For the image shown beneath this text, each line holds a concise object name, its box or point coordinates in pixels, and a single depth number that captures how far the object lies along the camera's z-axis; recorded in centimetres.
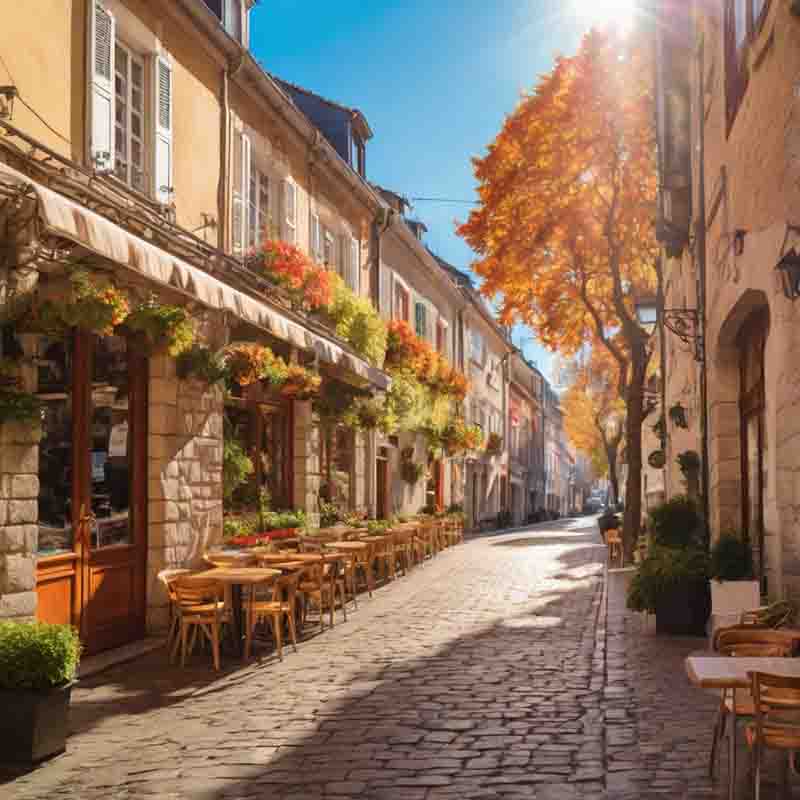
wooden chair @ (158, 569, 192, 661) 946
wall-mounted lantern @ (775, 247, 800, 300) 723
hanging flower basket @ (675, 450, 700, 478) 1477
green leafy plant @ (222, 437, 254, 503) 1277
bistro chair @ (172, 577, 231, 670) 932
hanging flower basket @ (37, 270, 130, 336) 805
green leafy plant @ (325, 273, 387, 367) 1702
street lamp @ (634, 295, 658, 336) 2515
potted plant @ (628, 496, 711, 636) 1109
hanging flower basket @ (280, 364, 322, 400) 1351
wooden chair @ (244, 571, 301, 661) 981
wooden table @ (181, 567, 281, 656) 935
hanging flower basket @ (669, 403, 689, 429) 1609
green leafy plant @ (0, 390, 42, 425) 783
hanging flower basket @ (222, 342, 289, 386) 1179
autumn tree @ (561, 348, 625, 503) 4000
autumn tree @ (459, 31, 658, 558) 2078
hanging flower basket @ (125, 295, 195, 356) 970
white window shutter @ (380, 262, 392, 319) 2297
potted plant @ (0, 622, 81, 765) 629
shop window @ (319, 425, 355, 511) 1856
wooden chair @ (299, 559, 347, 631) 1156
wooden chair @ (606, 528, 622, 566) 2089
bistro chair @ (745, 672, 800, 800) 471
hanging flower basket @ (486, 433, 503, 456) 4134
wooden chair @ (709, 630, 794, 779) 578
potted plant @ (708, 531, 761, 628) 959
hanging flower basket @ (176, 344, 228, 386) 1120
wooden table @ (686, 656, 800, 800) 507
